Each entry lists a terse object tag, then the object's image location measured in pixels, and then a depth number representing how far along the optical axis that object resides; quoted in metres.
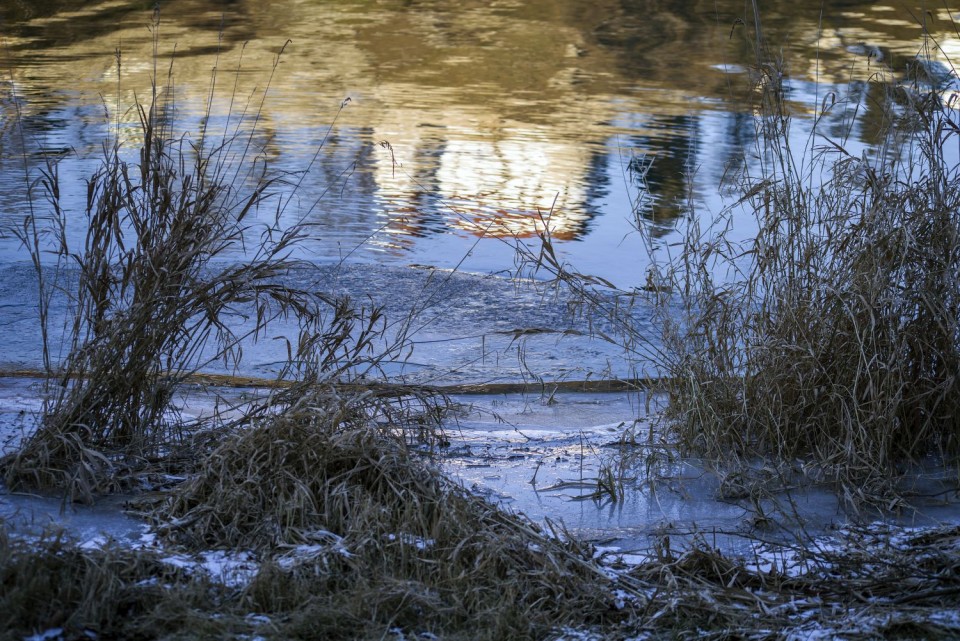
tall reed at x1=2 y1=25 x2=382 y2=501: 7.01
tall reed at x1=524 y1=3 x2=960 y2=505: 7.59
